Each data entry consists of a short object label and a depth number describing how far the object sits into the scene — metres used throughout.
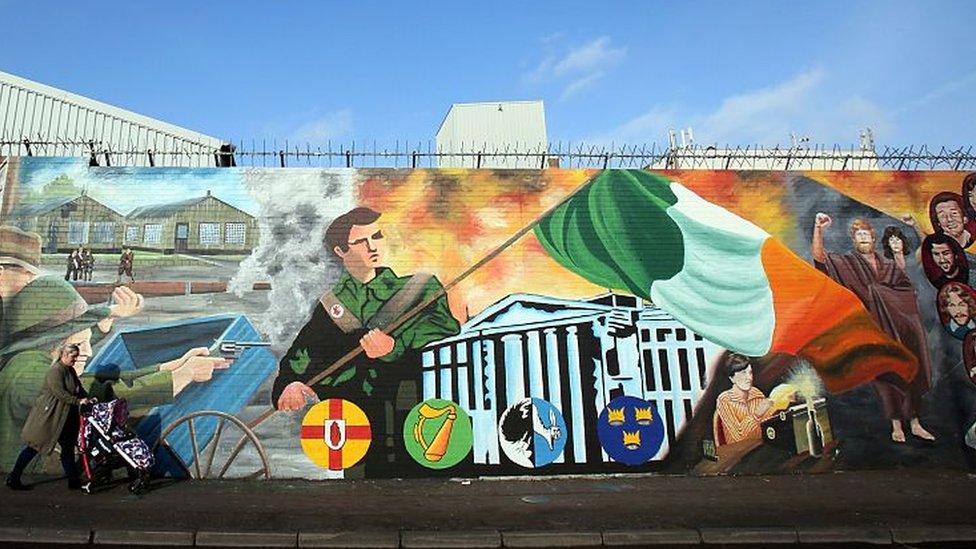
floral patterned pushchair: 7.61
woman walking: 7.73
